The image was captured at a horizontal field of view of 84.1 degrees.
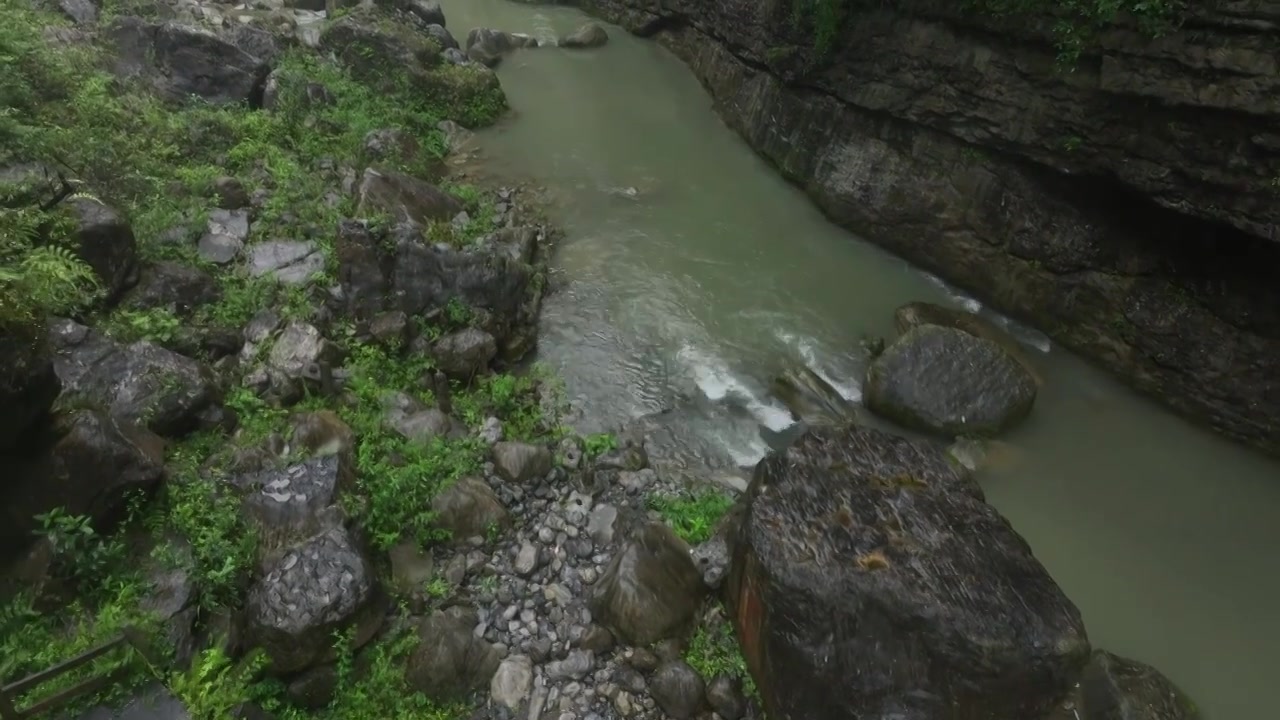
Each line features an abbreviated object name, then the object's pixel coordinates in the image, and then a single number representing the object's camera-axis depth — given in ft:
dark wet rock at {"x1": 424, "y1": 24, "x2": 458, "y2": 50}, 59.39
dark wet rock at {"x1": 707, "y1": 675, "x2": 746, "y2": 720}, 17.80
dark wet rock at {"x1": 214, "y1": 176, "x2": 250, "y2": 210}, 32.73
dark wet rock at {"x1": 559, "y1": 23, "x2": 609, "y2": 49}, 67.56
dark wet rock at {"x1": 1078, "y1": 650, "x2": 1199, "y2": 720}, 17.62
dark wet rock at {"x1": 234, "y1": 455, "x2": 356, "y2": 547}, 18.79
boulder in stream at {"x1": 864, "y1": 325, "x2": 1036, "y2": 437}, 28.43
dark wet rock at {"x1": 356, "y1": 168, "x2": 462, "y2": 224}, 34.40
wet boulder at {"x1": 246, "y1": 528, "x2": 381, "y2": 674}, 16.49
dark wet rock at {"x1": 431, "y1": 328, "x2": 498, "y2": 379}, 28.60
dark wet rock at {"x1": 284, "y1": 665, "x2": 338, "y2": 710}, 16.58
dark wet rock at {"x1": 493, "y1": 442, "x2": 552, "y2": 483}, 23.77
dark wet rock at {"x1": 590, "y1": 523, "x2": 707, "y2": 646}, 19.15
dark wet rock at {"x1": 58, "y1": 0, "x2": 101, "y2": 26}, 42.22
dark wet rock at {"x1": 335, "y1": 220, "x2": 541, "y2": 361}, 29.45
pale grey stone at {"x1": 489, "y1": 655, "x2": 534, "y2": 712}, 17.89
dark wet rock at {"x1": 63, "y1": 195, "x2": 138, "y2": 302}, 24.61
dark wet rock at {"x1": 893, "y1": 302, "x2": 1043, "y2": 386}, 32.55
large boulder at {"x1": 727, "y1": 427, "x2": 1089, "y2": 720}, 16.49
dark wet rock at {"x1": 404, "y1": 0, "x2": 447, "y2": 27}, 62.28
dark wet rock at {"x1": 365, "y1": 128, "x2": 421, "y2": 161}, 41.63
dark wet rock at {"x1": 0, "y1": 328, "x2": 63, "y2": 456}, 15.24
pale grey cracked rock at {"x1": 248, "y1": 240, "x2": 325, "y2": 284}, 29.76
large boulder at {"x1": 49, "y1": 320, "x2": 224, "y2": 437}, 20.68
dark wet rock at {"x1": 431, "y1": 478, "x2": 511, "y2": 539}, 21.44
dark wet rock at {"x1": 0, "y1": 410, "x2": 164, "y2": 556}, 16.08
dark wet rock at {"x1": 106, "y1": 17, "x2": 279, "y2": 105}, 39.96
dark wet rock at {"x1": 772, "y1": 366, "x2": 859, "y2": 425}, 29.35
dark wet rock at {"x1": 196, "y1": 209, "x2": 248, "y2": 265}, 29.86
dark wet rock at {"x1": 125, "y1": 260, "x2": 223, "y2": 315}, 26.12
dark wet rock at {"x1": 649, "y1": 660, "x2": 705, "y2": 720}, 17.75
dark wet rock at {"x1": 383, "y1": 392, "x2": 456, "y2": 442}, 24.29
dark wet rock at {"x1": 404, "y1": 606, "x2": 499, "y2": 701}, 17.69
